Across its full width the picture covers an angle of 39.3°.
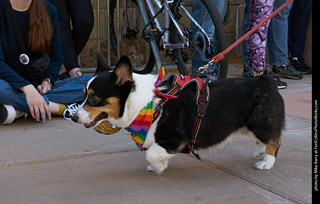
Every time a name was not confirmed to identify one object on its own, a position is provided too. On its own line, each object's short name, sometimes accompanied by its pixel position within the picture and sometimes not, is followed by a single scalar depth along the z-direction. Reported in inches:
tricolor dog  113.1
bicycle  201.2
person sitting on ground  163.8
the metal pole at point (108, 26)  269.3
